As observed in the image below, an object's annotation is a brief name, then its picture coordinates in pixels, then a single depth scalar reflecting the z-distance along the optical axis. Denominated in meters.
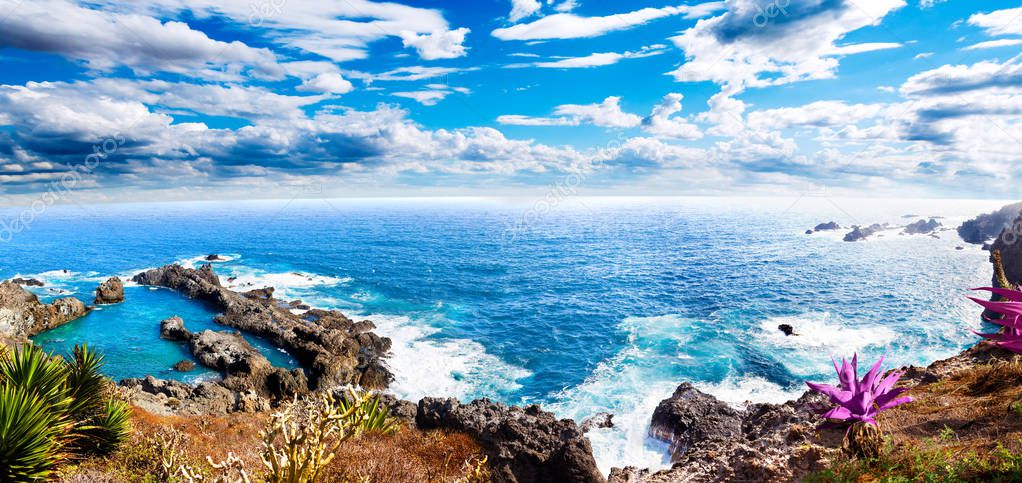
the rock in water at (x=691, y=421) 20.31
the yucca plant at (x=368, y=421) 4.05
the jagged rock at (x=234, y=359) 29.16
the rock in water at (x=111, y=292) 49.84
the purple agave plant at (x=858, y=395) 5.97
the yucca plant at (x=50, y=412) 7.21
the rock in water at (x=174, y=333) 38.47
